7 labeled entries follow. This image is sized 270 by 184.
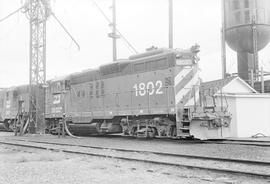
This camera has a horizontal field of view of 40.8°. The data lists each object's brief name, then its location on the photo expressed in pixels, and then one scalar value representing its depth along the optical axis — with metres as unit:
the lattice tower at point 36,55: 21.62
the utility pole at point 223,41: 26.58
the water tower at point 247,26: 24.98
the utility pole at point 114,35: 25.38
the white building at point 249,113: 20.25
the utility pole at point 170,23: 19.88
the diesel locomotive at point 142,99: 13.12
